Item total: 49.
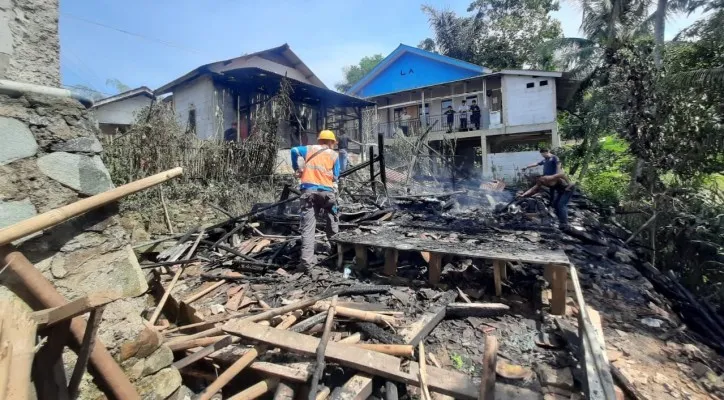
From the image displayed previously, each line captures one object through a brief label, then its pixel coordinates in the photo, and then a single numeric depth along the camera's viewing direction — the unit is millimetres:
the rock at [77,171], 1711
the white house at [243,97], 12477
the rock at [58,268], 1697
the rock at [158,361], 2000
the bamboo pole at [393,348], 2607
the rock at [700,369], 2783
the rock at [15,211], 1552
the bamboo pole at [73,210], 1393
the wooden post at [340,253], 4766
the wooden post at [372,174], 8382
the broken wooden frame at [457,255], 3371
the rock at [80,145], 1750
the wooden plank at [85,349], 1330
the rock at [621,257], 5191
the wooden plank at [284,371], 2340
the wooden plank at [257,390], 2234
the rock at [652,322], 3441
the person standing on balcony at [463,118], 18359
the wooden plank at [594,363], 2119
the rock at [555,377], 2494
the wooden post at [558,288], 3342
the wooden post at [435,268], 4070
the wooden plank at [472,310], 3421
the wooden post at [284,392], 2258
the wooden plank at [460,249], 3576
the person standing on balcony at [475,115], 17862
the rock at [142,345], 1906
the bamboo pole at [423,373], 2230
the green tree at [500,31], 23641
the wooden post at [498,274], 3738
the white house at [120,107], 14711
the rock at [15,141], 1568
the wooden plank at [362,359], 2293
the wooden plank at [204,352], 2488
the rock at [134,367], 1901
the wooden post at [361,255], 4621
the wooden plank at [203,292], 3854
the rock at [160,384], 1959
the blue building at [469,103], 16578
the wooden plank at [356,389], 2221
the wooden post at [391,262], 4367
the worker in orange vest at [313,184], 4598
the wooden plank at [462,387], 2242
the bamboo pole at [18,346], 1085
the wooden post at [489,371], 2186
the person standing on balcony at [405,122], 19989
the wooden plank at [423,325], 2857
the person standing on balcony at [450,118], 18266
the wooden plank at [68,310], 1249
